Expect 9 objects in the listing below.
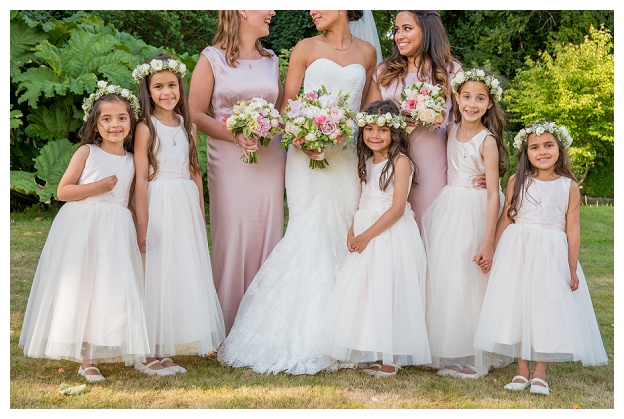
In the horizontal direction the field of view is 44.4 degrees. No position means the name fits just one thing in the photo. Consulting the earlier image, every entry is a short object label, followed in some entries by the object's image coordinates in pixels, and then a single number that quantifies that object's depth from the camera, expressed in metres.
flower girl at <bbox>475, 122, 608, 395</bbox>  4.96
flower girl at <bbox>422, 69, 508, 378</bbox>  5.35
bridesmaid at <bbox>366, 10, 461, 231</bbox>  5.72
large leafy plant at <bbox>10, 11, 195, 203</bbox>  11.53
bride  5.43
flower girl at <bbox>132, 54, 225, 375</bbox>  5.29
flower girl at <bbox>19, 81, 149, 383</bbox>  4.92
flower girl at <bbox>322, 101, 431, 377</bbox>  5.20
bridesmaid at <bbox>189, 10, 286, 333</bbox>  6.03
